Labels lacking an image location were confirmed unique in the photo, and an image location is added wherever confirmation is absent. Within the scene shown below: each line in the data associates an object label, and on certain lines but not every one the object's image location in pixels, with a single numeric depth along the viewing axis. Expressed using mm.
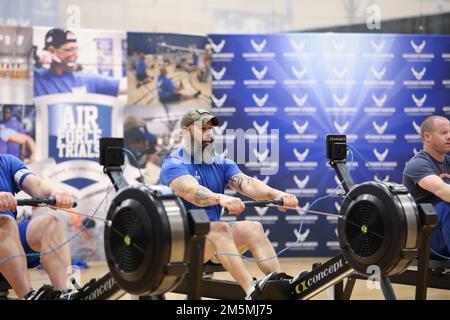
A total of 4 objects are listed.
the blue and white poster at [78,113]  8164
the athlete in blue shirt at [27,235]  4598
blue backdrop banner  8664
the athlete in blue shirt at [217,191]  4922
